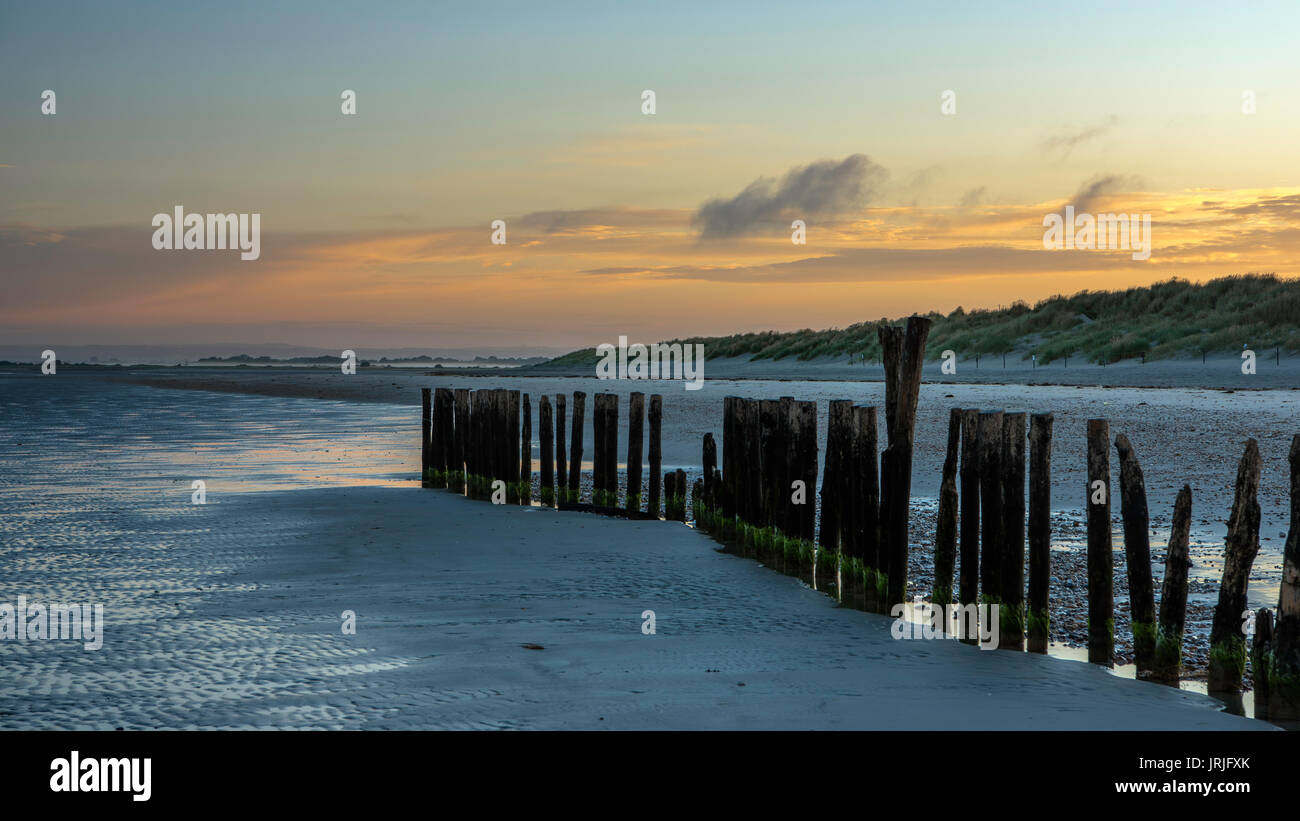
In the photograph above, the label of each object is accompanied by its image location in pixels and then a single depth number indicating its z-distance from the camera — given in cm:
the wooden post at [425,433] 1752
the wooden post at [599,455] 1476
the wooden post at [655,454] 1414
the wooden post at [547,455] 1552
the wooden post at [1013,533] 787
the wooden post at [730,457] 1259
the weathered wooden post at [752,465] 1177
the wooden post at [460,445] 1708
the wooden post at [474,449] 1672
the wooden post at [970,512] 834
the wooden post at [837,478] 1006
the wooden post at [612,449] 1468
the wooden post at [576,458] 1520
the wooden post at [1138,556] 725
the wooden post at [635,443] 1417
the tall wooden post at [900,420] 902
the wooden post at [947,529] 858
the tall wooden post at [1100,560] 751
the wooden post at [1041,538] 779
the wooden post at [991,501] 812
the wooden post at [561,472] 1538
